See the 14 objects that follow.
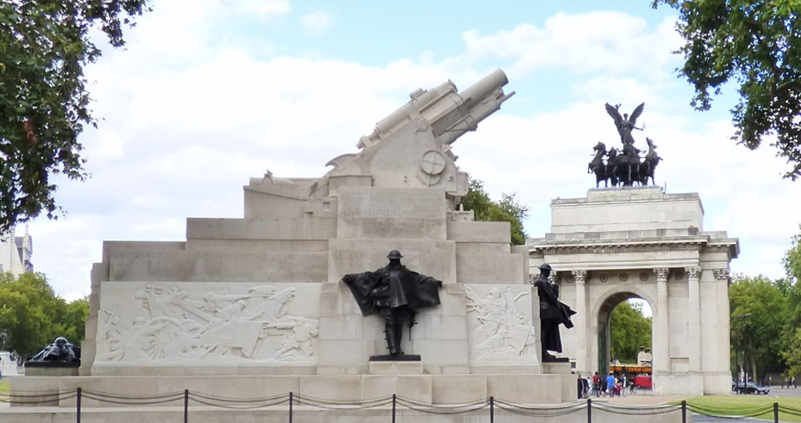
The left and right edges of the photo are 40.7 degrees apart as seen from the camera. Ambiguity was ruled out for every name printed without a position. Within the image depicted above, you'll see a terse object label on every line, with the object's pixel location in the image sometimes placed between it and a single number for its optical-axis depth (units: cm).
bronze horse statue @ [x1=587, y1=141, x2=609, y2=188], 7000
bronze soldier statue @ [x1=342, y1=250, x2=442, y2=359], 2247
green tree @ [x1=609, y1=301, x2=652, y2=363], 12069
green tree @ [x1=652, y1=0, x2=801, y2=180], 2302
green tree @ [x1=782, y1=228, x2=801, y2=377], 7375
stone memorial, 2231
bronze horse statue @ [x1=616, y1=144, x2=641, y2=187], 6969
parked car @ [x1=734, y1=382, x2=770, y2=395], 7309
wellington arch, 6519
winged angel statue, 7069
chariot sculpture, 6975
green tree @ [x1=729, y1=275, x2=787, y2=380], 10325
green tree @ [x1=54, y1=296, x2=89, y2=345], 10262
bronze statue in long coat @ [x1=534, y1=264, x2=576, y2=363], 2480
